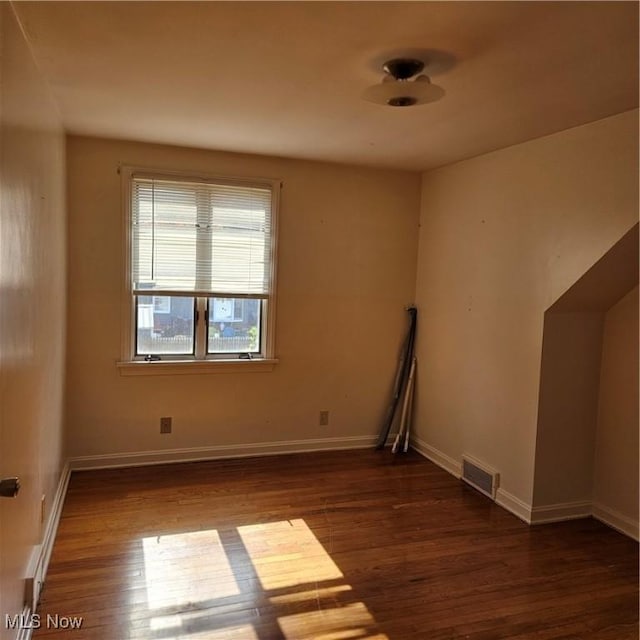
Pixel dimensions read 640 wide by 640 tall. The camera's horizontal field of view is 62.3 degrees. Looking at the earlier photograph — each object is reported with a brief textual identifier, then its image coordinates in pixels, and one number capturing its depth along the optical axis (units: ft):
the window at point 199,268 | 12.22
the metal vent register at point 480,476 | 11.30
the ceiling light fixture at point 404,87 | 6.73
